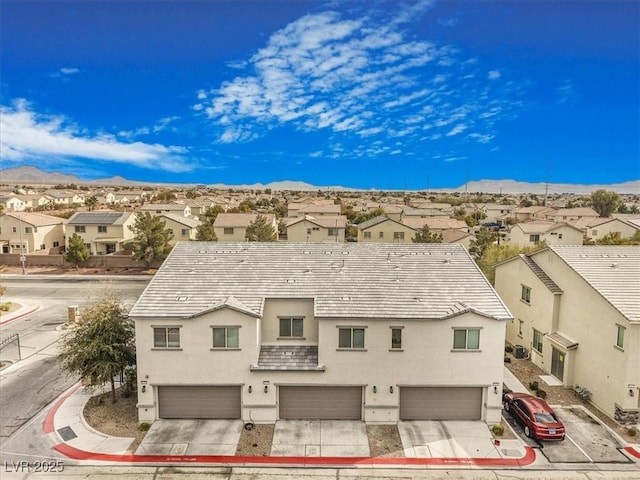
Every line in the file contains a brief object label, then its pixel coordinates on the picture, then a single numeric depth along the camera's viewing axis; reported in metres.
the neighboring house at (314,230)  71.94
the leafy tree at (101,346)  20.64
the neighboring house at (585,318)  20.67
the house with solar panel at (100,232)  63.81
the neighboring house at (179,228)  66.88
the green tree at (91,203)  113.05
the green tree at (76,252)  56.84
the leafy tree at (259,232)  59.16
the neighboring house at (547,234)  67.75
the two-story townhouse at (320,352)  19.94
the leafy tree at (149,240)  54.56
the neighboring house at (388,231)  70.19
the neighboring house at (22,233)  62.72
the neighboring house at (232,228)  69.19
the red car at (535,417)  18.91
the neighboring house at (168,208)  84.25
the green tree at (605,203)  113.44
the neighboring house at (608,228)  68.38
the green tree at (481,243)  53.28
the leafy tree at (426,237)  57.95
